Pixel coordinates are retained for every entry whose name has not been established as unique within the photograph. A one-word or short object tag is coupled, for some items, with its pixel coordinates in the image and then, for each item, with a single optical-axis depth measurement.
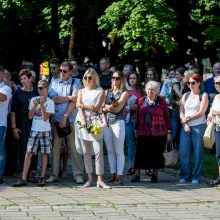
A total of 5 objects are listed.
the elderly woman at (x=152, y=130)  12.27
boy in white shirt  11.84
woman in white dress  11.72
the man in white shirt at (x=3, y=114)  11.96
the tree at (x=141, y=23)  24.61
